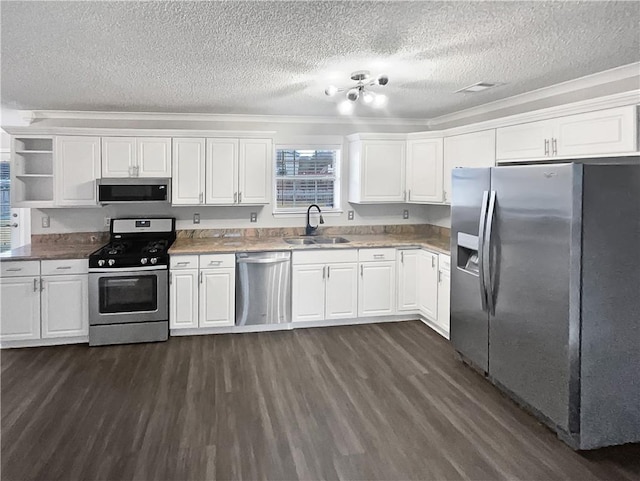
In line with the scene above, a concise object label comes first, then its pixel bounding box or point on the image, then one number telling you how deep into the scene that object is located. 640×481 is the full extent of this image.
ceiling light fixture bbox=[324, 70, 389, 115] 3.33
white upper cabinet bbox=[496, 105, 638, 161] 2.86
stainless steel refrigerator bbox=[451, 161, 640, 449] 2.66
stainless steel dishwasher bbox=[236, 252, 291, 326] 4.72
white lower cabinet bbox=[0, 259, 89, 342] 4.25
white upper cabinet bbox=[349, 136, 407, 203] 5.35
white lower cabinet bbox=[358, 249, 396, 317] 5.01
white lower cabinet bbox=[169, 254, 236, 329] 4.59
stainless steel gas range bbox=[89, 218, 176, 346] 4.38
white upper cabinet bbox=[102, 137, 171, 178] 4.76
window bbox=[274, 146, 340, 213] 5.60
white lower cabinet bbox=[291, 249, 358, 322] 4.86
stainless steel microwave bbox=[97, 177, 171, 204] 4.69
